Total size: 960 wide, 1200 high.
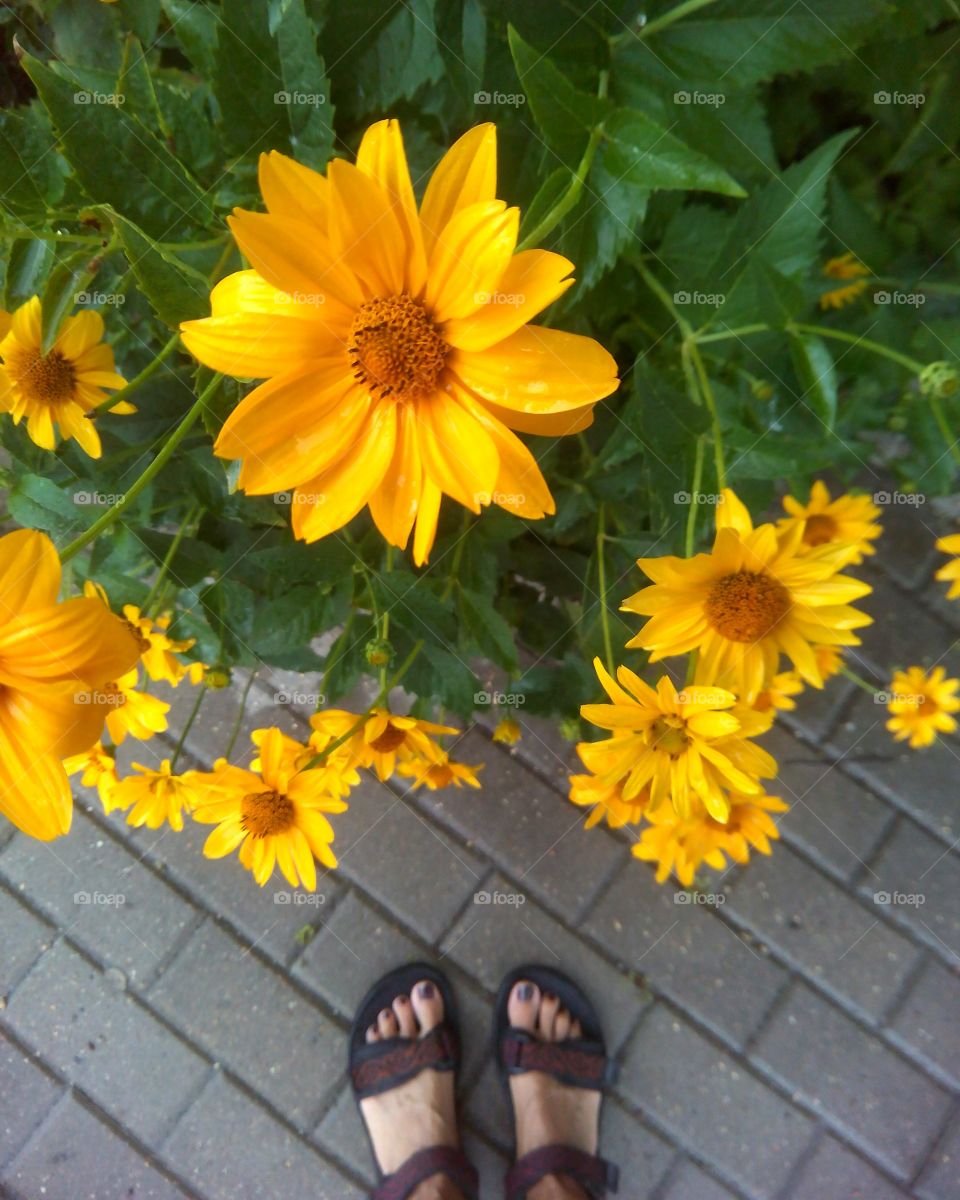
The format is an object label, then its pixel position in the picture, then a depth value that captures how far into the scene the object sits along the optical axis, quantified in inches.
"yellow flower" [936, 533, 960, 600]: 33.8
